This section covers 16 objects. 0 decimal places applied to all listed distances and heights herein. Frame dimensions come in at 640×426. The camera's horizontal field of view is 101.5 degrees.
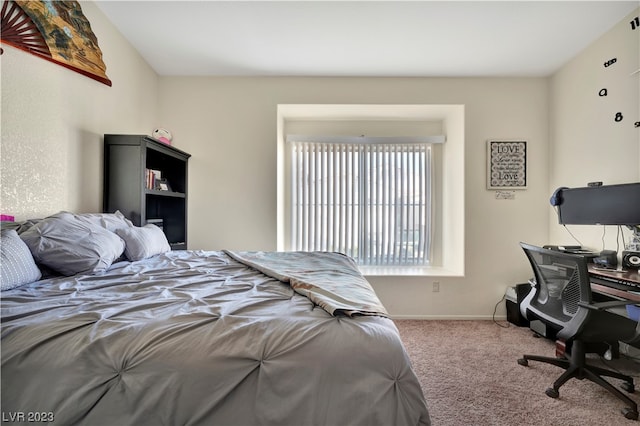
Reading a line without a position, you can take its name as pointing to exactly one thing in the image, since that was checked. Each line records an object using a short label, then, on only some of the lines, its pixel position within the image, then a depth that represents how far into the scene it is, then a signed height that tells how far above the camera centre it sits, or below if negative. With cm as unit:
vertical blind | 345 +18
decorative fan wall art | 149 +117
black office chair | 153 -64
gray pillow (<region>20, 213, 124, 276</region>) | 129 -17
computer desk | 156 -45
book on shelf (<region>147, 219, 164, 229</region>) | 254 -8
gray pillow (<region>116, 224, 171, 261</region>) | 172 -20
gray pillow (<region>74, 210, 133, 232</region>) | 165 -4
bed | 70 -42
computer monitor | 194 +9
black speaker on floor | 271 -94
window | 314 +86
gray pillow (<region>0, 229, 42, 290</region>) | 109 -22
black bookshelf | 217 +32
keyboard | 163 -44
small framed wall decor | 298 +59
